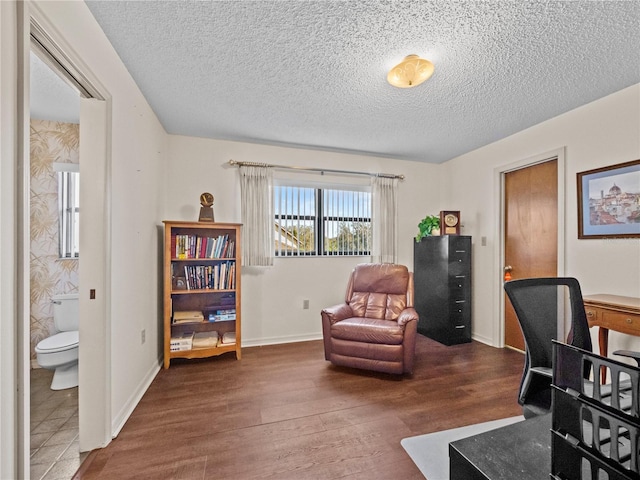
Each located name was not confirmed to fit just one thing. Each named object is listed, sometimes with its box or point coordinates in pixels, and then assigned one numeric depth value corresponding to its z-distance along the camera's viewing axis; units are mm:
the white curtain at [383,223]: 3984
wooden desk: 1930
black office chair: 1318
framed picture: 2264
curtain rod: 3447
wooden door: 2973
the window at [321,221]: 3730
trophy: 3109
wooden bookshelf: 2896
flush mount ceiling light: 1900
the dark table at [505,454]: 557
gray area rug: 1535
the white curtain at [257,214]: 3447
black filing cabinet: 3541
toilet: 2248
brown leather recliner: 2586
